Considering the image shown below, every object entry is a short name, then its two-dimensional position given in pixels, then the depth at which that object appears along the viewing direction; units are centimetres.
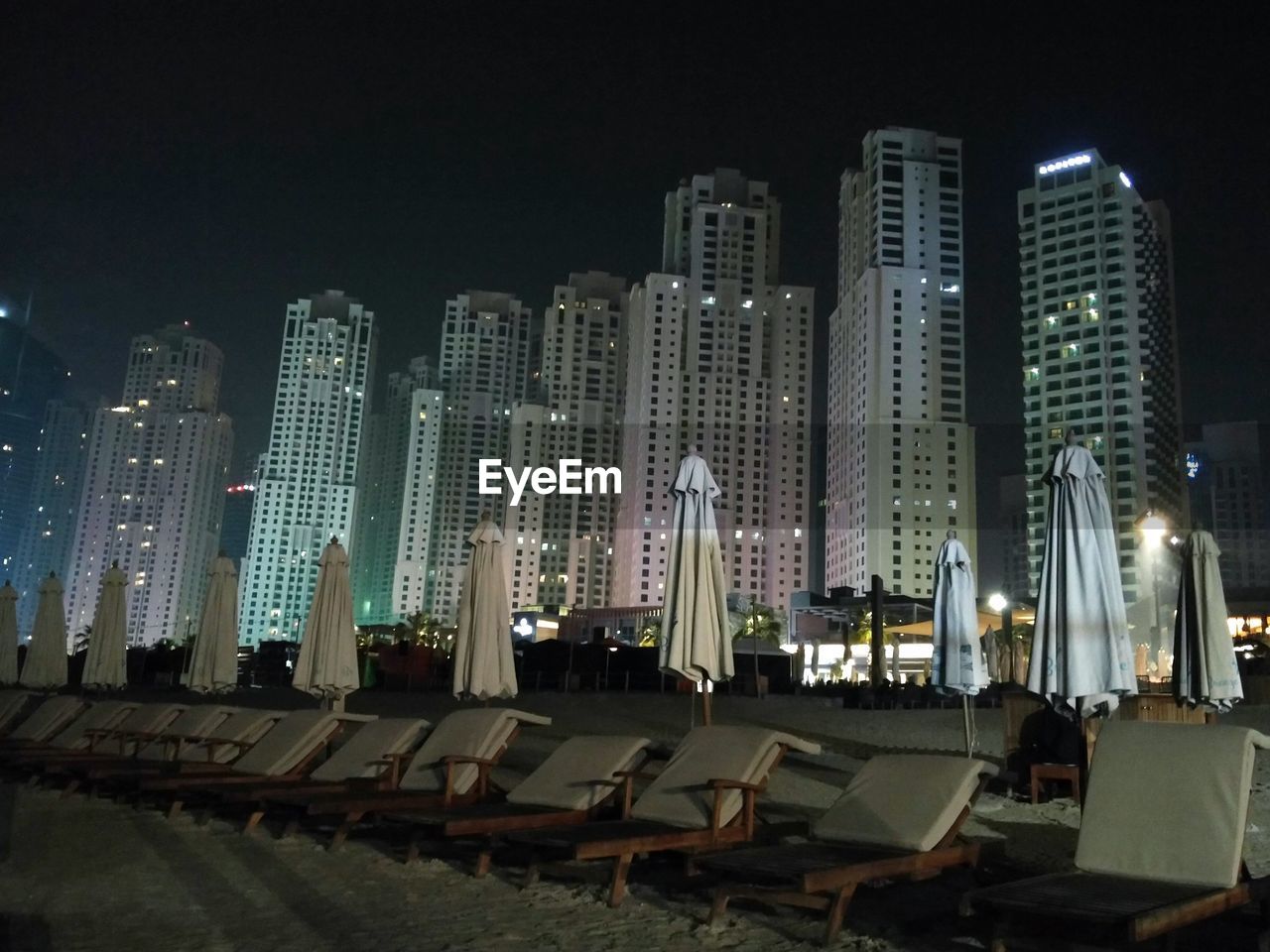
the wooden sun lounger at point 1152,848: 372
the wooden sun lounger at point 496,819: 554
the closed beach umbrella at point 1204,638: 916
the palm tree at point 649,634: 6522
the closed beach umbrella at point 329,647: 1236
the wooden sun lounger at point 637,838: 490
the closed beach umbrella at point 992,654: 2156
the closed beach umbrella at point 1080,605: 684
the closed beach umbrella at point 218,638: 1498
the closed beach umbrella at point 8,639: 1884
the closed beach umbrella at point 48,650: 1830
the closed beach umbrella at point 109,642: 1747
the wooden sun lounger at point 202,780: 723
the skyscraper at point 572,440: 10112
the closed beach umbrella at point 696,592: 918
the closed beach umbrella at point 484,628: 1155
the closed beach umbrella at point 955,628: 1073
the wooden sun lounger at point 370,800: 623
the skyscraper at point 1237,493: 9081
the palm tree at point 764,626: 6931
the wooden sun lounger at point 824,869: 416
